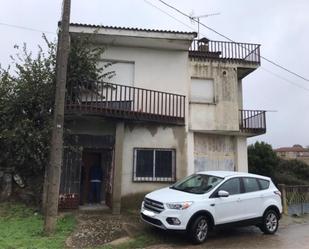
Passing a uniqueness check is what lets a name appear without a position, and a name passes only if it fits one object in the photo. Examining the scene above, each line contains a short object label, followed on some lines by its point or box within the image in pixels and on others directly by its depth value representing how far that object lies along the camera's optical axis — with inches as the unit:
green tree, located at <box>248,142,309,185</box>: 678.2
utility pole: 259.6
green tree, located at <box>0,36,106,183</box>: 340.0
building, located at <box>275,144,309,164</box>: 1729.9
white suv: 252.5
